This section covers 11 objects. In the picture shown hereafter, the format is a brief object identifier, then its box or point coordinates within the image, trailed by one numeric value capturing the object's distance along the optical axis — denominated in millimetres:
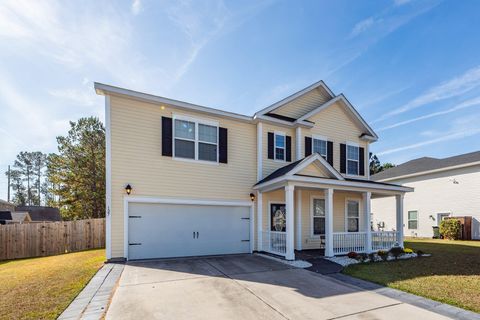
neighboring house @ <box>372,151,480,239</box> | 16922
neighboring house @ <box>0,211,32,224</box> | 19812
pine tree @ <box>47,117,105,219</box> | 23438
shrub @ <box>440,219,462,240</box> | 16703
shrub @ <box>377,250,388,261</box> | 9498
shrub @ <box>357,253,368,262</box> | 9142
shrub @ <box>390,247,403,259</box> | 9911
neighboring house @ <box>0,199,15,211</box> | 27669
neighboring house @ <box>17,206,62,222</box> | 33719
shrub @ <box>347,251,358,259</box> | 9398
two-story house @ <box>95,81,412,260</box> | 8938
